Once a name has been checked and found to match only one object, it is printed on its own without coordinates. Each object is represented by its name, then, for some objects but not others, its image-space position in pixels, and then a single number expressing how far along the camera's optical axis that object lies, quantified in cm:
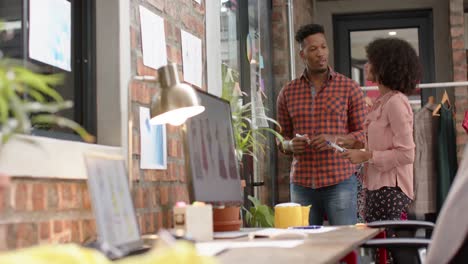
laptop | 164
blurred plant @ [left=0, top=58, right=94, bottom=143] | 95
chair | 129
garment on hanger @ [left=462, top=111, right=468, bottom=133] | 524
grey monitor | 218
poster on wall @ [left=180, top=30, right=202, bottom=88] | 283
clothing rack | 543
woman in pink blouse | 324
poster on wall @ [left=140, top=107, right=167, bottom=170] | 239
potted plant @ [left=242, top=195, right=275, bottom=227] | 403
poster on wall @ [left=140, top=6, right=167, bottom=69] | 246
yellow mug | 286
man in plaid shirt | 367
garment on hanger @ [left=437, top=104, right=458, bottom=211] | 507
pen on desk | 271
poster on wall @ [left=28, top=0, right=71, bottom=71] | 201
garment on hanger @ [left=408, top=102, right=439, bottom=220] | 504
